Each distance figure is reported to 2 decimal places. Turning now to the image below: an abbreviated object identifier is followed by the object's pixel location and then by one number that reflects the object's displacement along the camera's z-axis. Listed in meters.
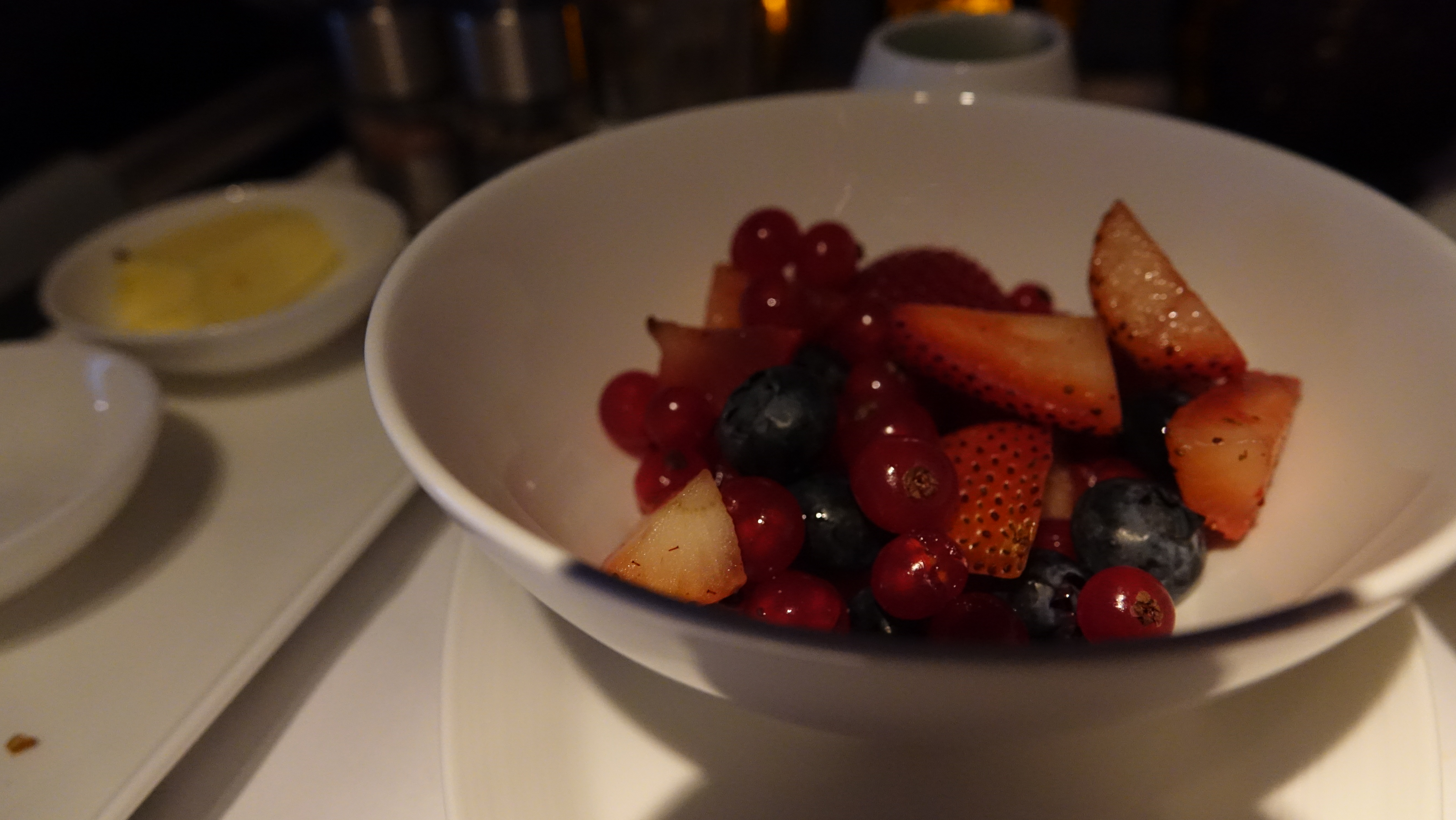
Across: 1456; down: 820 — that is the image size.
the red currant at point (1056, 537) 0.14
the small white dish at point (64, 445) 0.15
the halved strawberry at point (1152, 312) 0.15
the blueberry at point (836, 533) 0.14
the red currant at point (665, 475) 0.15
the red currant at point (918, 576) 0.12
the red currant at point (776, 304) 0.16
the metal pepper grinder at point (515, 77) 0.28
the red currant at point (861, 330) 0.16
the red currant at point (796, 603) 0.13
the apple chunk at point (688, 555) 0.12
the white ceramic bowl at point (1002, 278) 0.10
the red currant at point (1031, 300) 0.17
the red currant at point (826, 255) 0.17
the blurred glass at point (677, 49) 0.32
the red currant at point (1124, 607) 0.12
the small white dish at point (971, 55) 0.21
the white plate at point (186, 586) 0.13
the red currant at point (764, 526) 0.13
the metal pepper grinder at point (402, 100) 0.29
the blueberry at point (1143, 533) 0.13
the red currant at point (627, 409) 0.16
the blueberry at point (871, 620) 0.13
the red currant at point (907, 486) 0.13
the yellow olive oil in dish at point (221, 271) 0.21
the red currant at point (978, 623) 0.12
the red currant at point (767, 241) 0.17
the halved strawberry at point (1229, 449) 0.14
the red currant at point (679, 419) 0.15
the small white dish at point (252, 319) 0.19
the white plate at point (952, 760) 0.12
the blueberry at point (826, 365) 0.16
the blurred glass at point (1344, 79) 0.24
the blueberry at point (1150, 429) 0.15
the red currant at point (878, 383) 0.15
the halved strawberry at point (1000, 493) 0.13
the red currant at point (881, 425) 0.14
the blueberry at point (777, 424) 0.14
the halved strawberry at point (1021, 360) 0.14
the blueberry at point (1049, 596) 0.13
